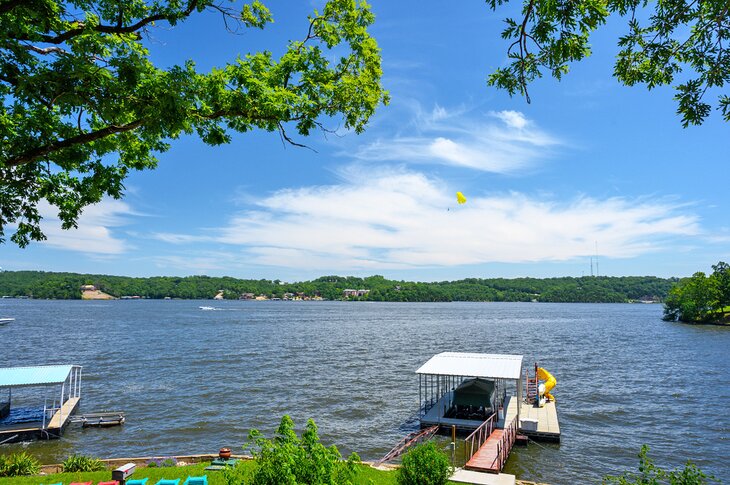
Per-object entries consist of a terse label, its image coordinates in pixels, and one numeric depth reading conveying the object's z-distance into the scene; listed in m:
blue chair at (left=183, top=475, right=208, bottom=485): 14.05
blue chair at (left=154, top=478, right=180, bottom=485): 14.09
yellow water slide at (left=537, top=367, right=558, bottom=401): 29.96
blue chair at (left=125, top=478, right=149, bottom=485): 14.05
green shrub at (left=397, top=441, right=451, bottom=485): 11.56
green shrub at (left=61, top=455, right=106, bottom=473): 16.62
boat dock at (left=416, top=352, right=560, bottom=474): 22.34
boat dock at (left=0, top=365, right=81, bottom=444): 23.39
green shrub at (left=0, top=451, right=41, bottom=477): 16.16
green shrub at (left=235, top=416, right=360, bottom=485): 6.11
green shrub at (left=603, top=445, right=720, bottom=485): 7.06
